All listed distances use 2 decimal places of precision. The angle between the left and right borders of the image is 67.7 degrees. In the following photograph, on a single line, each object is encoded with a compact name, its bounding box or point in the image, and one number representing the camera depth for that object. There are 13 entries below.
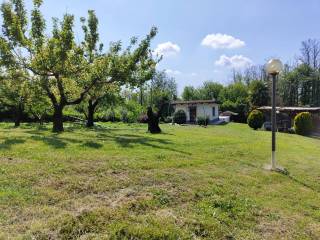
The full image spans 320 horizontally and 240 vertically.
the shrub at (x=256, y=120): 21.34
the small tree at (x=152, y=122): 12.76
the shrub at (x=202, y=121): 24.31
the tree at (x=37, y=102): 11.27
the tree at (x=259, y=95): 32.07
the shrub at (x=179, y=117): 27.03
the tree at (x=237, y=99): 31.88
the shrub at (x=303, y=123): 19.22
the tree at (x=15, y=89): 11.05
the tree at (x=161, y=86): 35.43
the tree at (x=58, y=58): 9.94
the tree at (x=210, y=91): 42.52
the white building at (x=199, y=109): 28.27
